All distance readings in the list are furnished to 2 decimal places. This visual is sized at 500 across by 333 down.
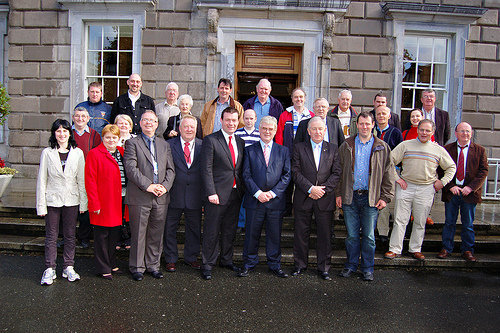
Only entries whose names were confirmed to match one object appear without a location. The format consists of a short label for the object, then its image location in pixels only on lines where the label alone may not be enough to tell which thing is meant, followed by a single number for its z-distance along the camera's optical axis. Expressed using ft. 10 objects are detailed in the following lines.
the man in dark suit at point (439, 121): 18.90
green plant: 21.21
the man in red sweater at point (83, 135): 14.87
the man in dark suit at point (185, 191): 14.11
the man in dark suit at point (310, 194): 14.05
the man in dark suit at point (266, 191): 13.97
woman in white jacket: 12.96
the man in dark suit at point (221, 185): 13.79
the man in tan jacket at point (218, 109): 17.06
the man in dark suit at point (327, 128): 15.52
